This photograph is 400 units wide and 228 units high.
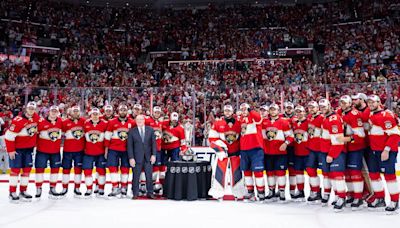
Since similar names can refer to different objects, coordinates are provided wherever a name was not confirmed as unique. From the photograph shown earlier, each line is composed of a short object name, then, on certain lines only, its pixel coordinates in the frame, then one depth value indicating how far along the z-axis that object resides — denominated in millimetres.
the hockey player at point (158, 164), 7805
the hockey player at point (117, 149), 7410
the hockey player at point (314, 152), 6707
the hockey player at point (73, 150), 7395
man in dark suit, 7305
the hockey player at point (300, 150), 6996
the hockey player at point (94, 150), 7383
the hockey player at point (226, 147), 7289
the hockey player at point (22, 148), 6914
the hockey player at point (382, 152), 5879
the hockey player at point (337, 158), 6047
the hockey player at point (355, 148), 6145
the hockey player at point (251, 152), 6887
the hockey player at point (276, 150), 6992
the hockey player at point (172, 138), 8148
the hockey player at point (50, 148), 7156
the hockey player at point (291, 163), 7113
